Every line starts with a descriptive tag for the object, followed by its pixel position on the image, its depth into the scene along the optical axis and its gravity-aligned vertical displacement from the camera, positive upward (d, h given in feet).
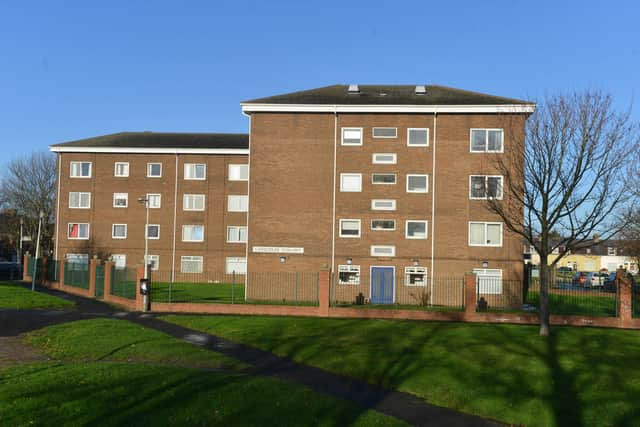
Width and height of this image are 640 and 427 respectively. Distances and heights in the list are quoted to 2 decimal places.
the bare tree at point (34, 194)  222.48 +18.35
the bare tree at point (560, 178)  68.44 +9.19
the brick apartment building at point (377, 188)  111.86 +12.25
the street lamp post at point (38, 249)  187.85 -2.36
